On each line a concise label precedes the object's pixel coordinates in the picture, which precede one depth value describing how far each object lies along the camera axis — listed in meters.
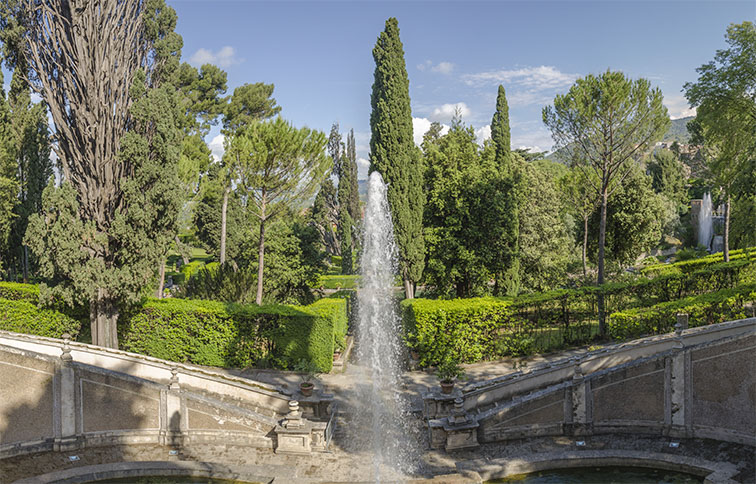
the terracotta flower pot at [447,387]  11.35
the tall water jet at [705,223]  43.03
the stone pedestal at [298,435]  10.09
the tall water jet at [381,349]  10.14
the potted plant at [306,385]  11.30
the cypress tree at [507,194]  19.00
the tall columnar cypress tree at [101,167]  13.95
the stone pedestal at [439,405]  11.21
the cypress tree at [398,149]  17.75
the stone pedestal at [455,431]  10.05
